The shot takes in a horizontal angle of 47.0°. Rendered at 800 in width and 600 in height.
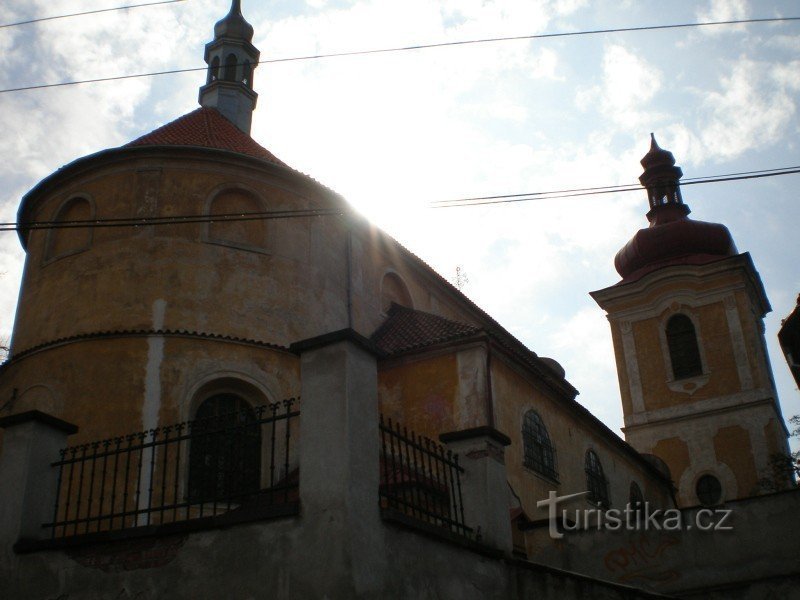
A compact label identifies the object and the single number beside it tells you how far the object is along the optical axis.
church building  8.20
